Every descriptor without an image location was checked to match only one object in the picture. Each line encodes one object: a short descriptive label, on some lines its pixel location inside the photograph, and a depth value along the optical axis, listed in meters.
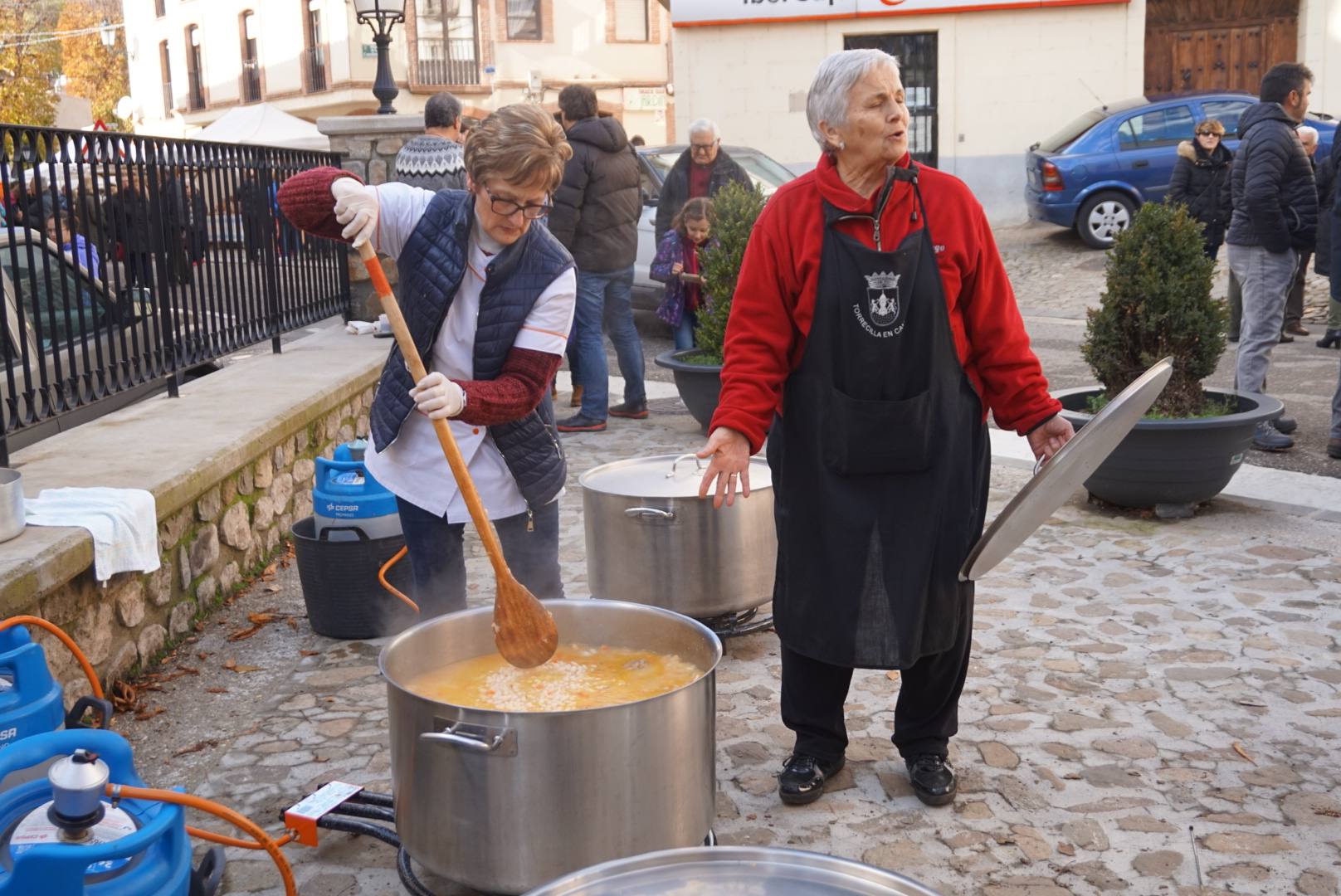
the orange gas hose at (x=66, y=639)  2.87
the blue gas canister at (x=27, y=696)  2.73
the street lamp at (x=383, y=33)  10.84
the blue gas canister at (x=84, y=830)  2.22
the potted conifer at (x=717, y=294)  8.02
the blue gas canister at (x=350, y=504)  4.92
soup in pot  3.07
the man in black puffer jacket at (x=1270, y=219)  7.49
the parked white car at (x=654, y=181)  12.66
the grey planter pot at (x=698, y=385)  7.98
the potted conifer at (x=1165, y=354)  6.14
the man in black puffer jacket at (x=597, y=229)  8.52
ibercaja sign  19.64
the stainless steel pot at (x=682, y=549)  4.49
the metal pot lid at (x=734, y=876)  1.80
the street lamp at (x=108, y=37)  52.26
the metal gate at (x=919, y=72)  20.03
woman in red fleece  3.22
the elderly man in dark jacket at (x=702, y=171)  9.80
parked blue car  15.43
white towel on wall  4.05
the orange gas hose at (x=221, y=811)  2.39
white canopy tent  26.66
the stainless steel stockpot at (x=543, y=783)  2.66
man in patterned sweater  8.05
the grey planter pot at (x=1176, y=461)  6.05
